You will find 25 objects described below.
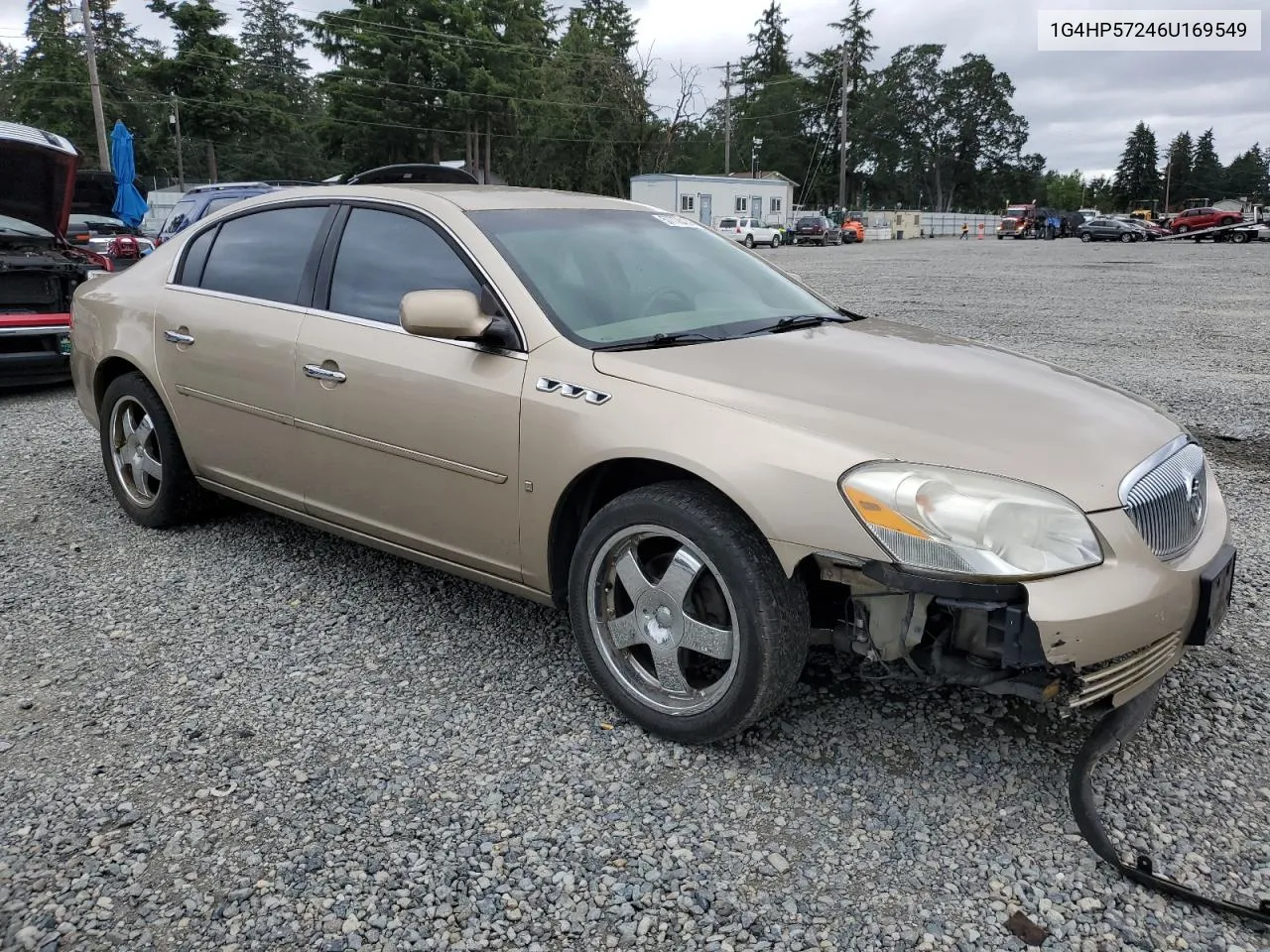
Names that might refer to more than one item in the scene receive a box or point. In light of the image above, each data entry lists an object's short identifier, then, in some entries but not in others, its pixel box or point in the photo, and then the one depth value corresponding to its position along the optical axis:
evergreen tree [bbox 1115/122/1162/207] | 117.50
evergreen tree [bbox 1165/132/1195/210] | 114.94
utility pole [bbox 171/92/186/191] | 51.90
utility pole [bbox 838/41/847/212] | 64.06
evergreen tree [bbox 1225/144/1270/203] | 121.19
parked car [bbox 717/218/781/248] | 42.75
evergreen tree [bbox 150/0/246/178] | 52.56
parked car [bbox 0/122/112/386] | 7.55
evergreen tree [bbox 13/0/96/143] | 61.97
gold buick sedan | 2.41
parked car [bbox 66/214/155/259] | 13.73
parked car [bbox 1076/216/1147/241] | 44.88
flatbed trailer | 38.72
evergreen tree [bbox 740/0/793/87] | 100.19
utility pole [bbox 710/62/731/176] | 62.16
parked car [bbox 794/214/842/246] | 47.84
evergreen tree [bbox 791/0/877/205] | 93.25
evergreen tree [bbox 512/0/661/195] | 59.75
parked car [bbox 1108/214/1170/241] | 45.16
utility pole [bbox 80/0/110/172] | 31.67
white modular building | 51.34
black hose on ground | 2.17
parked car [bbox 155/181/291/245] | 11.53
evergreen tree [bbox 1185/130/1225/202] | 116.75
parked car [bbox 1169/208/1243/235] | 45.16
